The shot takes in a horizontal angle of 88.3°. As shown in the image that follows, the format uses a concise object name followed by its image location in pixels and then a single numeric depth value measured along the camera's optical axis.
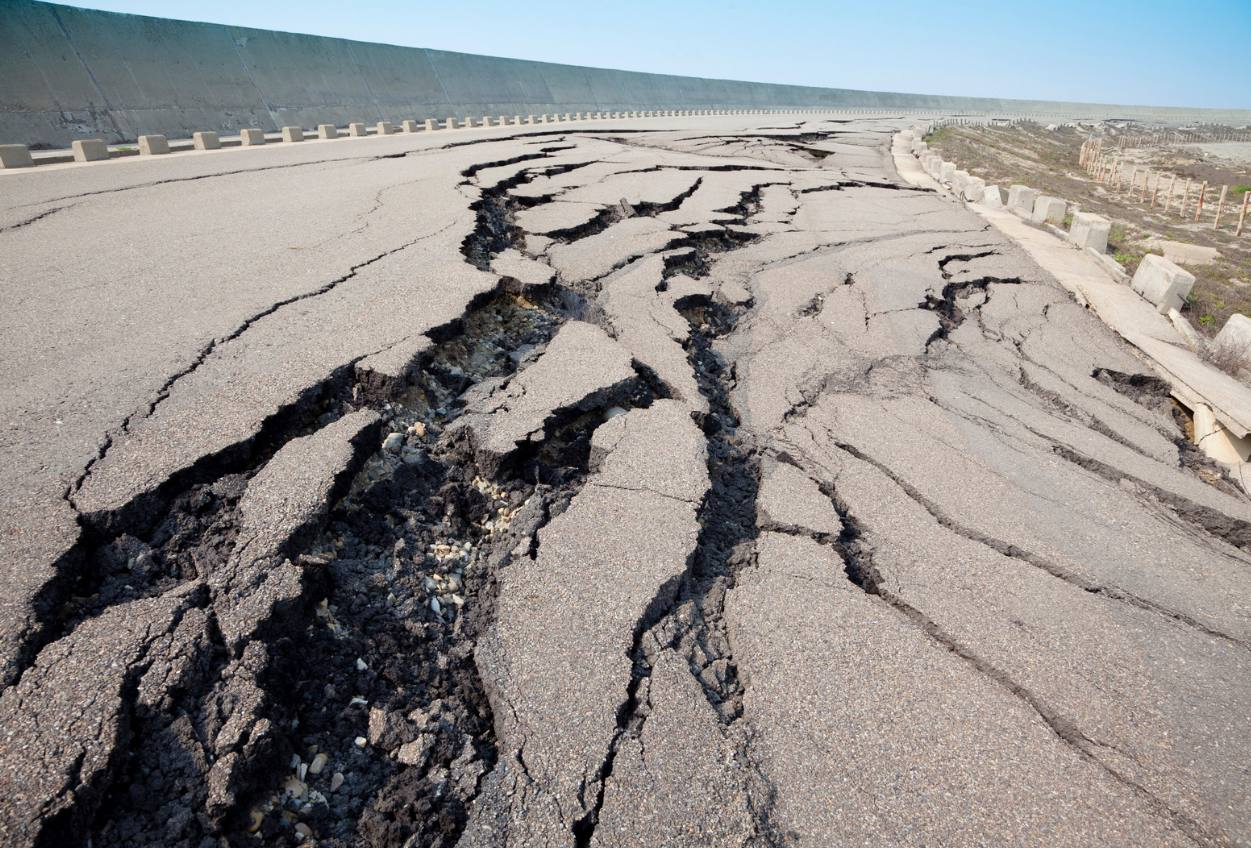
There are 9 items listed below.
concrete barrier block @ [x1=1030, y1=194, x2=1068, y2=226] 8.19
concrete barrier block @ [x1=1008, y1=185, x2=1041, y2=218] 8.56
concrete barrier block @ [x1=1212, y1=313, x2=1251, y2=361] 4.59
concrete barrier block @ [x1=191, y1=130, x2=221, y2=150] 10.05
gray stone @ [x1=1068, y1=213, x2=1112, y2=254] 6.81
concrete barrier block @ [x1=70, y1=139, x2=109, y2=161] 8.27
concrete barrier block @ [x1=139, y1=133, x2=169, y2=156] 9.22
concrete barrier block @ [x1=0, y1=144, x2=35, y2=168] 7.37
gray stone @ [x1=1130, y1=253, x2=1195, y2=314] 5.43
